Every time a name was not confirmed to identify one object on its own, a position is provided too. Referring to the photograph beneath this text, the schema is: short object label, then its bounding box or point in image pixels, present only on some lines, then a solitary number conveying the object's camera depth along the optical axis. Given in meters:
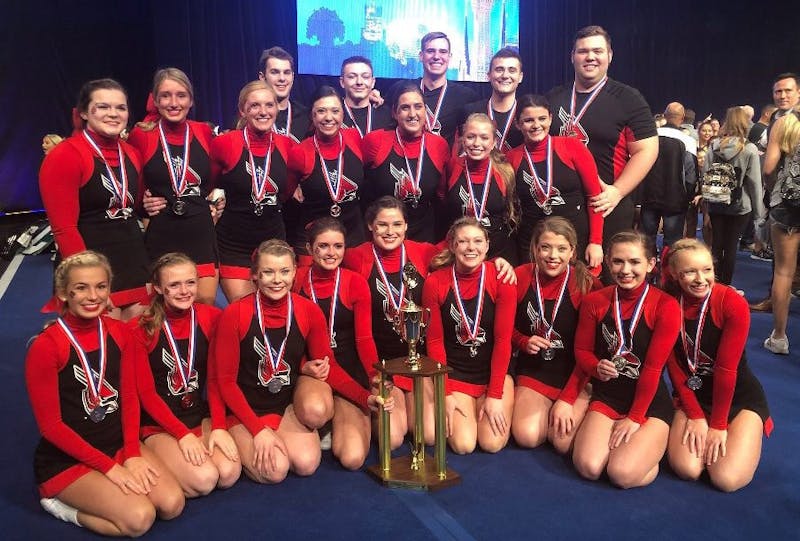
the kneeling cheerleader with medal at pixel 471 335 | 3.10
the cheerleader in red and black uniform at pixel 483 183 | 3.32
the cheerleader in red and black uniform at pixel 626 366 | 2.78
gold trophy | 2.65
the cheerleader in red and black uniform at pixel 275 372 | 2.81
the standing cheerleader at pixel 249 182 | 3.29
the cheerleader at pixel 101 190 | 2.80
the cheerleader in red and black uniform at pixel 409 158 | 3.50
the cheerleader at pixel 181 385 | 2.68
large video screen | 9.54
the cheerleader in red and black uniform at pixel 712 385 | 2.72
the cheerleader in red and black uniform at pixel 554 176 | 3.32
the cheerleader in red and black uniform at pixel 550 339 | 3.08
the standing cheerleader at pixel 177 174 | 3.09
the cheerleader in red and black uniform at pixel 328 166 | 3.44
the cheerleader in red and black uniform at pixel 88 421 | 2.41
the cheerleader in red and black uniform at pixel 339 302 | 3.08
